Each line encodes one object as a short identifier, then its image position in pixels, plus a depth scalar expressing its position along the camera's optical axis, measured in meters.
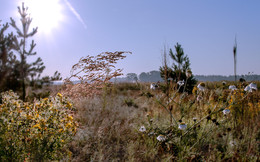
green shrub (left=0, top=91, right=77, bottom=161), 1.77
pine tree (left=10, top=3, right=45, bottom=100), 7.64
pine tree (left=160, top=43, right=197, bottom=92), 9.34
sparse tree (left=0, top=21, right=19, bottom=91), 7.15
